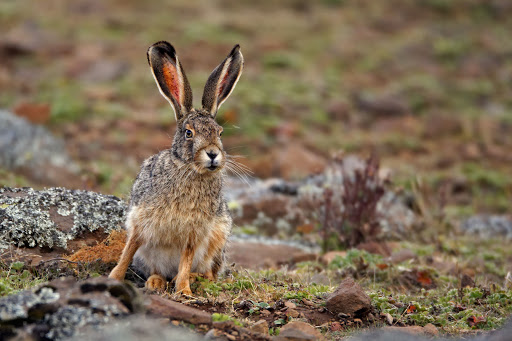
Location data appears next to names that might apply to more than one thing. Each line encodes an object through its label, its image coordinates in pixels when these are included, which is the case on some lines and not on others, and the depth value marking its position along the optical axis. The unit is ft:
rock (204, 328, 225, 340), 28.89
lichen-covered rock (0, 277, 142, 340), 26.53
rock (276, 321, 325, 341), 30.25
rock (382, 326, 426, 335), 32.28
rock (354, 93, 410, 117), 114.00
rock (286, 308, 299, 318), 34.73
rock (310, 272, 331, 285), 45.44
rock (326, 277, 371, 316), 35.50
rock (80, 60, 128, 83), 116.57
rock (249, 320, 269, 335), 31.32
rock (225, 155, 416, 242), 63.98
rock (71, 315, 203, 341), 24.43
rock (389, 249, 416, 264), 53.83
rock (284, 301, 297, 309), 35.91
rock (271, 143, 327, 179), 82.69
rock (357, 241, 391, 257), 55.24
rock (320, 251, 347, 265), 52.80
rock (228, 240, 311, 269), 52.60
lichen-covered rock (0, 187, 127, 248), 40.22
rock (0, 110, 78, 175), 73.31
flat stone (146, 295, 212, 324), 30.19
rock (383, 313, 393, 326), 35.55
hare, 38.22
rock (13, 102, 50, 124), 93.40
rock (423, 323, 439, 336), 33.16
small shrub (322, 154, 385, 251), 58.13
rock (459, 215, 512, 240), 70.38
